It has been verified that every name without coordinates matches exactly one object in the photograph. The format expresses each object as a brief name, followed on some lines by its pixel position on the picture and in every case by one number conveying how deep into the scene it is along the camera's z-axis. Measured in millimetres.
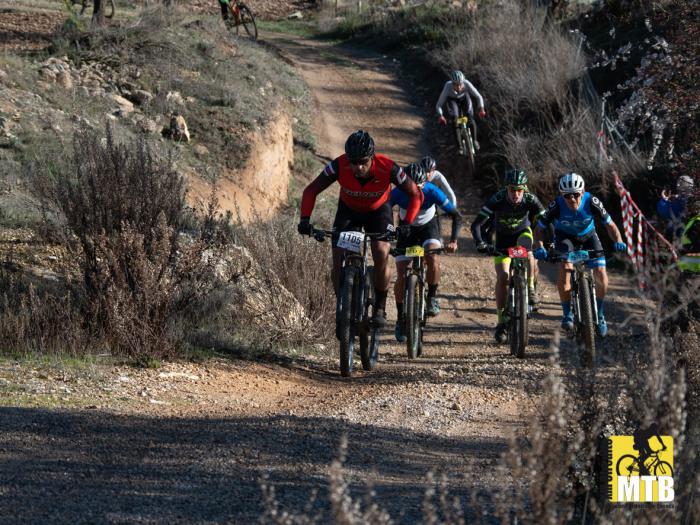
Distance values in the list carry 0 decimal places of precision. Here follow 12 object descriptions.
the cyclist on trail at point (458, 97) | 33656
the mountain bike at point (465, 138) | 34781
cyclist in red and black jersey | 17016
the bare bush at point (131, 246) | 15664
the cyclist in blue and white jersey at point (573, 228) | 18689
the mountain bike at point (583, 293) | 17422
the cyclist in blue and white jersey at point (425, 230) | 19172
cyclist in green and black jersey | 19094
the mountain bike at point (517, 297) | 18156
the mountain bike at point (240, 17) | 53750
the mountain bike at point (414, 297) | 18297
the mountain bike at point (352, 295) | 16203
